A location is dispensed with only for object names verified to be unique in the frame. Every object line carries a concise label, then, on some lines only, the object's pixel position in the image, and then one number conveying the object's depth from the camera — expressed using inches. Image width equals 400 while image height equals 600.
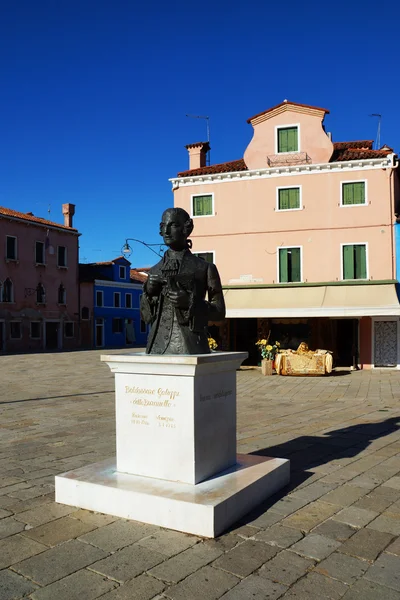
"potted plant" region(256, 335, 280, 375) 764.0
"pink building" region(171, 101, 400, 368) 839.1
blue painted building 1756.9
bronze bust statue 199.3
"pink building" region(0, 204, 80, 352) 1448.1
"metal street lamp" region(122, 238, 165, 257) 773.9
